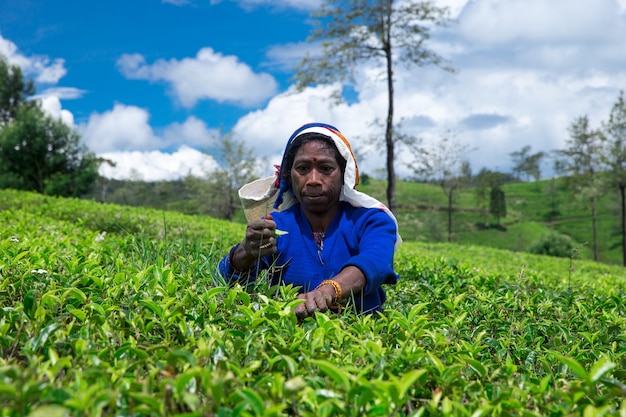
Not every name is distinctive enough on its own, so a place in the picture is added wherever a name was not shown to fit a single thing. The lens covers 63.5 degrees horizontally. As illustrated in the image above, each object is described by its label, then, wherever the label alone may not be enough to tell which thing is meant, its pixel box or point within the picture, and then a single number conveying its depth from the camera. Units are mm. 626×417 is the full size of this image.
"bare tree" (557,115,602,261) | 28266
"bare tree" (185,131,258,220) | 43312
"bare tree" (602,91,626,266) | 24594
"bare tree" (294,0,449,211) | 18375
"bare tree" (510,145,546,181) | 110812
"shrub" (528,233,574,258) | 27078
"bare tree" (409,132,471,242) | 35156
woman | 3084
